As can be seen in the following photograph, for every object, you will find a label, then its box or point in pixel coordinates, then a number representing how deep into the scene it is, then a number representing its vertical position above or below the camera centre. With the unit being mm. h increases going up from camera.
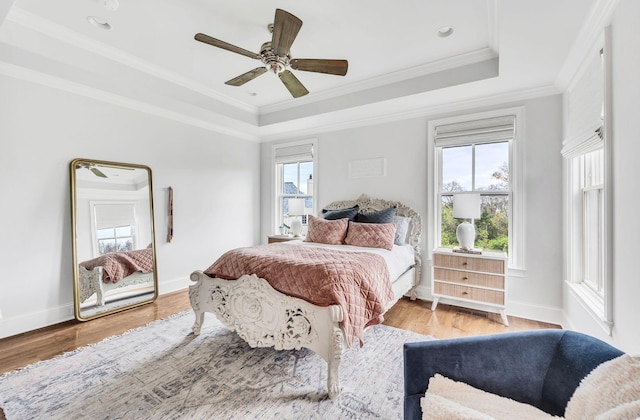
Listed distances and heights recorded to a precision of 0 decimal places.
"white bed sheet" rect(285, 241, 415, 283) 2760 -502
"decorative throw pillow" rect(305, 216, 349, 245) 3330 -278
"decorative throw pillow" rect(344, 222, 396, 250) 3107 -306
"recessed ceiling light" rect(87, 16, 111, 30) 2307 +1585
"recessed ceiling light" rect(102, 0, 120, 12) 2113 +1575
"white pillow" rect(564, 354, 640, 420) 727 -526
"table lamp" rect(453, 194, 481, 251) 2973 -63
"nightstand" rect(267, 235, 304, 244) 4284 -456
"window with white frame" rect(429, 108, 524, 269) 3111 +383
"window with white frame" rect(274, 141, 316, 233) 4577 +475
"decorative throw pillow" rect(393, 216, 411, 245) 3418 -262
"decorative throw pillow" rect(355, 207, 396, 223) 3436 -103
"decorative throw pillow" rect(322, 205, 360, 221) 3688 -78
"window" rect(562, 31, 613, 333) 1789 +153
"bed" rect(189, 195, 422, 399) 1825 -645
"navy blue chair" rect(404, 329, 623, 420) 1007 -600
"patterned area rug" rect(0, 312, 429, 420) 1646 -1175
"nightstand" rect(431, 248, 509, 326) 2834 -754
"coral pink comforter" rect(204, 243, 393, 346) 1878 -508
